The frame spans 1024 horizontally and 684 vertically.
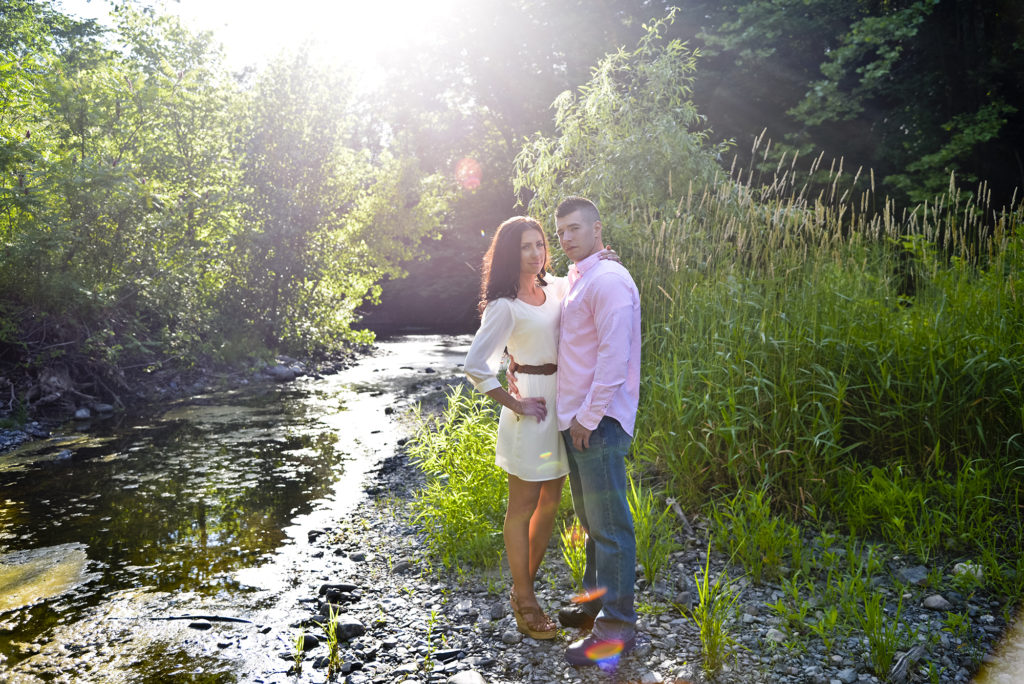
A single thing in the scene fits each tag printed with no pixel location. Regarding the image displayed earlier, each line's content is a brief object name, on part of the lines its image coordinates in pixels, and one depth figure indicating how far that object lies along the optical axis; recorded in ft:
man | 9.22
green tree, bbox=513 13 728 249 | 28.43
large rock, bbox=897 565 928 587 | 11.18
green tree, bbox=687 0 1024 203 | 41.78
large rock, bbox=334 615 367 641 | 11.91
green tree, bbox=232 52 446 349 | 53.93
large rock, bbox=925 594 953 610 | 10.43
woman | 9.94
